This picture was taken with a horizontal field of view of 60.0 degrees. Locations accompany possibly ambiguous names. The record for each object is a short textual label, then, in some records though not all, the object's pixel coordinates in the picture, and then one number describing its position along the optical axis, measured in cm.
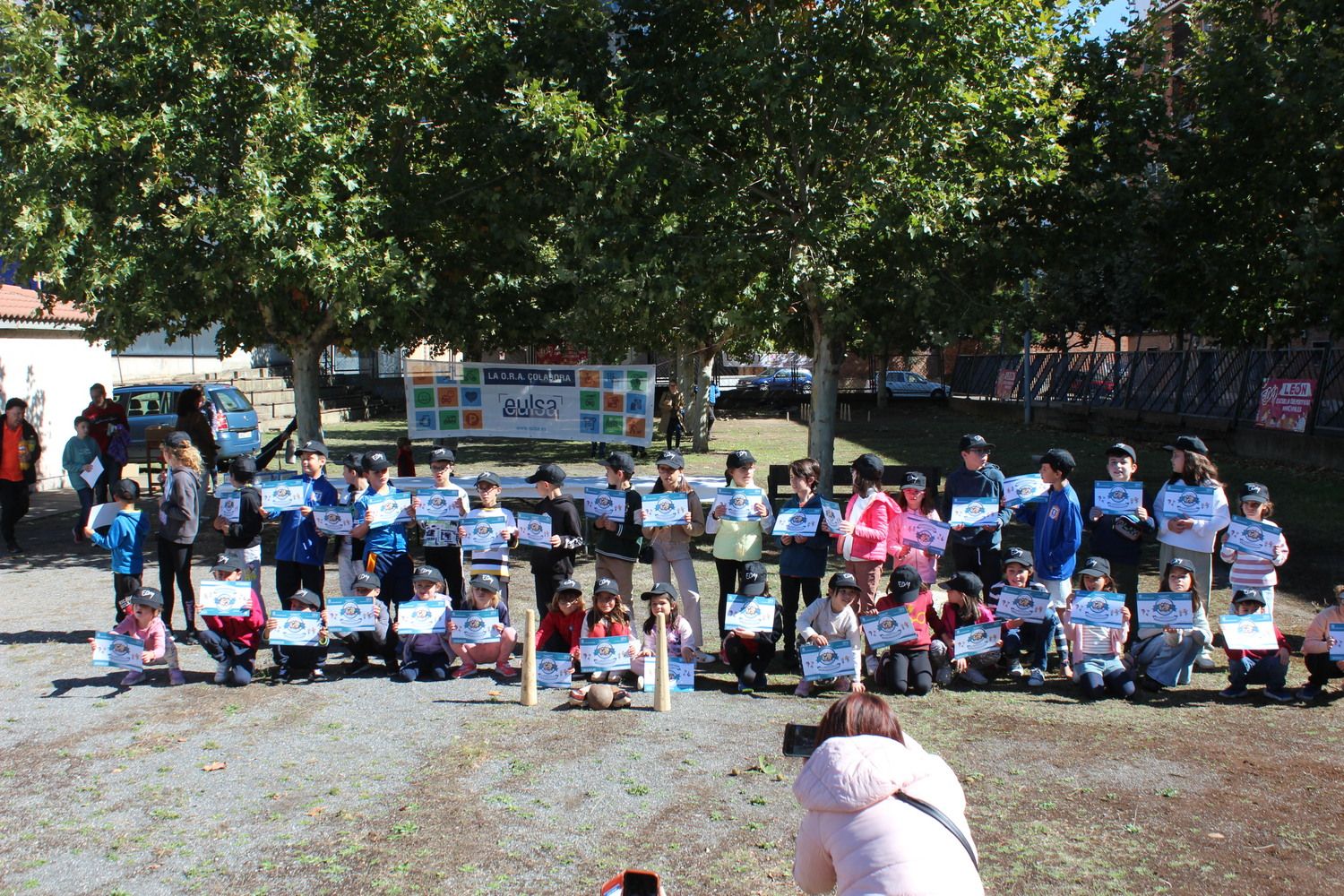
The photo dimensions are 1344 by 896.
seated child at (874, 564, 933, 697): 807
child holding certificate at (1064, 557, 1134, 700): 799
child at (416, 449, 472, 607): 929
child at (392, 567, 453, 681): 845
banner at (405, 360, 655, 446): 1502
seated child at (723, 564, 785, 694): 829
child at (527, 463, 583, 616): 899
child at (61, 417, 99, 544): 1341
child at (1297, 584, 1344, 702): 779
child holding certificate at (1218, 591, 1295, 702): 789
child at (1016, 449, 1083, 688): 871
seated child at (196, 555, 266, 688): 834
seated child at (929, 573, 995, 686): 829
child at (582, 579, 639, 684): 820
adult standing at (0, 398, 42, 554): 1332
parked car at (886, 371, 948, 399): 4728
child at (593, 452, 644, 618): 893
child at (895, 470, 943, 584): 911
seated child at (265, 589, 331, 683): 854
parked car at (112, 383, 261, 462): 2192
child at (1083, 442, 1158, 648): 886
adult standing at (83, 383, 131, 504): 1460
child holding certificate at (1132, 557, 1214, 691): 816
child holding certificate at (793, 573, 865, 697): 802
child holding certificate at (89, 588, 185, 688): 828
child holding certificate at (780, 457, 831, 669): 872
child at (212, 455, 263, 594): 926
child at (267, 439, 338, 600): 926
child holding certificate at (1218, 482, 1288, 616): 837
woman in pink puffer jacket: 301
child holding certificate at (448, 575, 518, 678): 848
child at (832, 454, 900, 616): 875
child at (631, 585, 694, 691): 816
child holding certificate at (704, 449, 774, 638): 884
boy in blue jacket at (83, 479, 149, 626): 927
